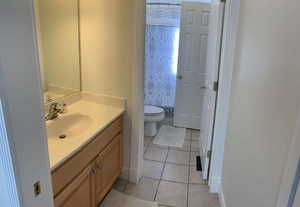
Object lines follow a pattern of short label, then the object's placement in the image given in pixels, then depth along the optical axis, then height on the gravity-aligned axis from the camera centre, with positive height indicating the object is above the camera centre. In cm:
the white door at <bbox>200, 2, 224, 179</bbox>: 217 -23
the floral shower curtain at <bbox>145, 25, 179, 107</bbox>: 415 -12
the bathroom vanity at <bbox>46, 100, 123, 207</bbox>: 141 -68
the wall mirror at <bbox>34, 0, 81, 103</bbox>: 195 +8
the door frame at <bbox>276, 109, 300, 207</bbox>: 79 -38
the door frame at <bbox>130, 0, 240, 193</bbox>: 197 -35
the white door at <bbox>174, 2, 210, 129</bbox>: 351 -9
